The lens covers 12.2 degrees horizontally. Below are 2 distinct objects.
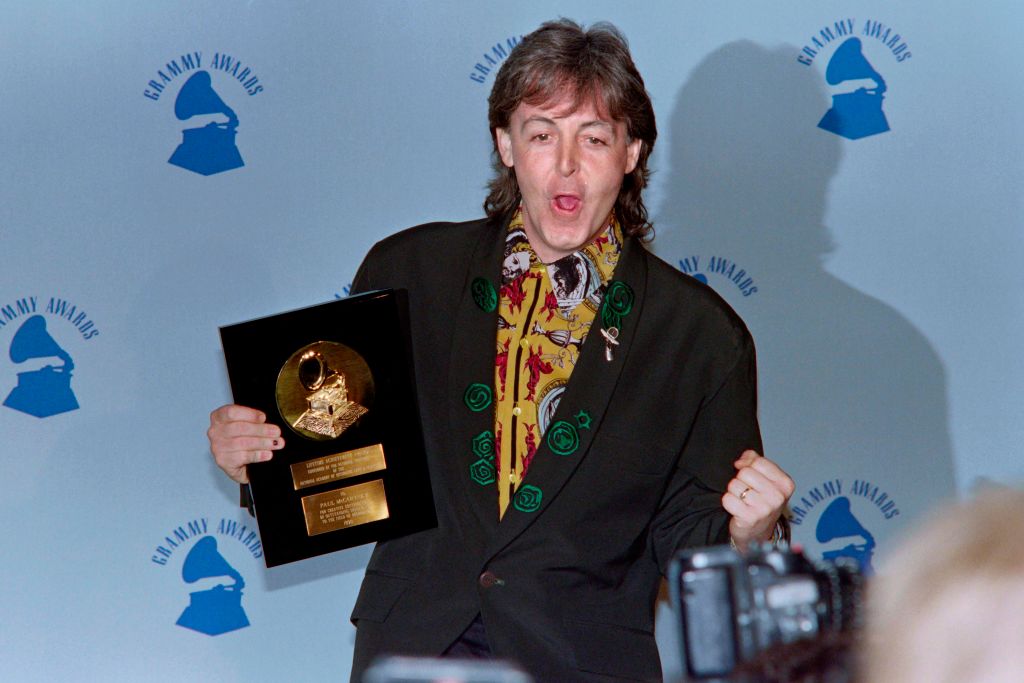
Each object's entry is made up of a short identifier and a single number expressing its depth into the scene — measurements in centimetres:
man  523
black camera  459
